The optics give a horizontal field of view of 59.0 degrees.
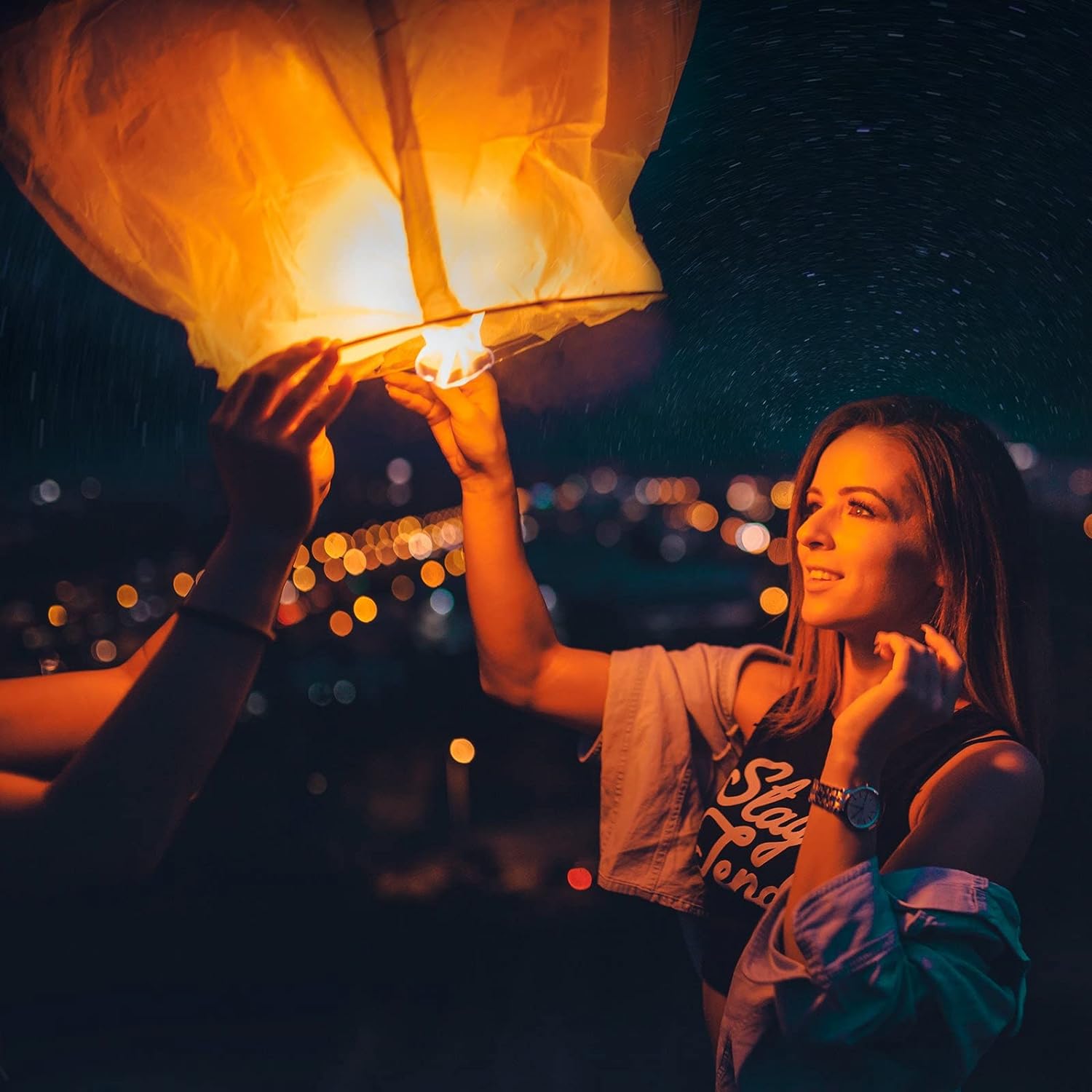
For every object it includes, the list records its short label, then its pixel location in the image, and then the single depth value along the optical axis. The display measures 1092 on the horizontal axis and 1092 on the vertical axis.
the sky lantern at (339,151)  1.05
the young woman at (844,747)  1.10
